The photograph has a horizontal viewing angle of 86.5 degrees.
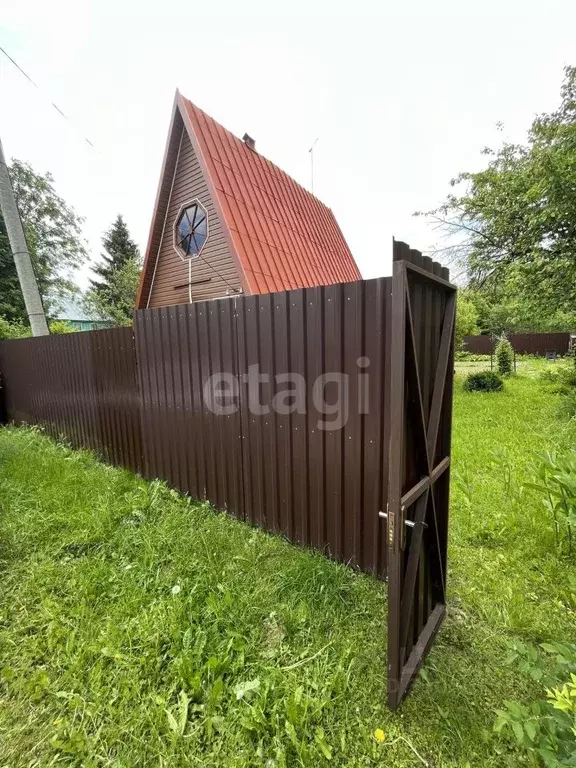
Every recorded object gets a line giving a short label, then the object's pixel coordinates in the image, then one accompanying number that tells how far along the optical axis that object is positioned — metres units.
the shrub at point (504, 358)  12.11
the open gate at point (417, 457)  1.27
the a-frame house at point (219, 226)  6.54
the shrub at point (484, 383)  9.00
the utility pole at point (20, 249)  6.51
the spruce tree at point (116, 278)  21.16
